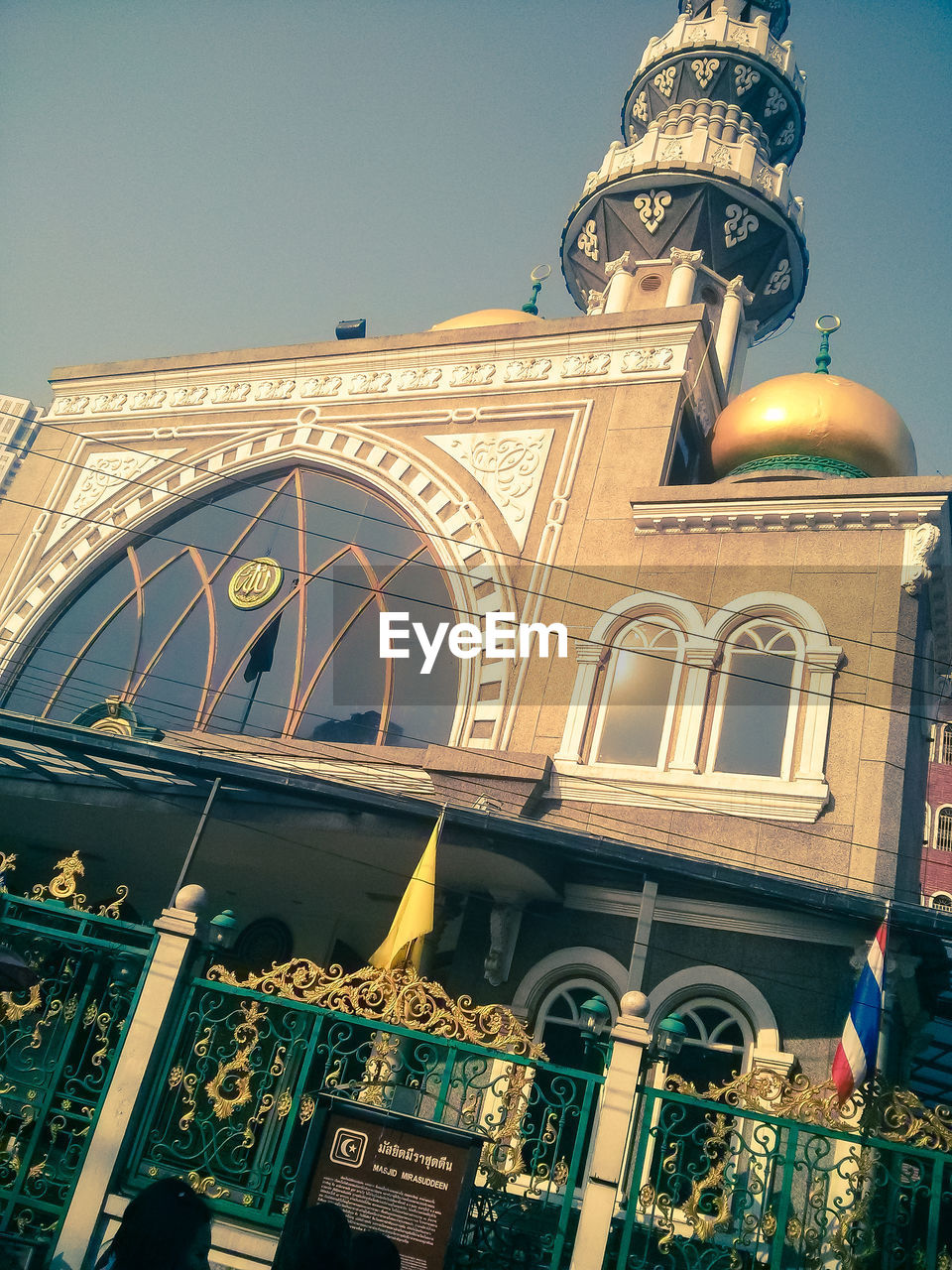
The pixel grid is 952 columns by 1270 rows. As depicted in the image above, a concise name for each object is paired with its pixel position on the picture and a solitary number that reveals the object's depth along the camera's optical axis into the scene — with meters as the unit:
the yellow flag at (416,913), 8.65
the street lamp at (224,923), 7.90
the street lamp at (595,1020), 6.45
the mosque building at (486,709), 6.25
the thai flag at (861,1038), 7.58
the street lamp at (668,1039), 7.74
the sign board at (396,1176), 5.07
